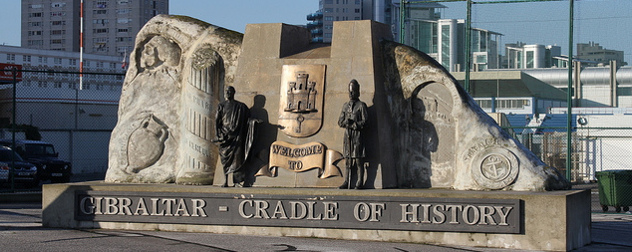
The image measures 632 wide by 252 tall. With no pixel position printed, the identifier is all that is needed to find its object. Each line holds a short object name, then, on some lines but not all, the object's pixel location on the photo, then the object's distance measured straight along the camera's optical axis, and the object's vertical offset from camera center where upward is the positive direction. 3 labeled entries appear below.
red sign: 45.71 +2.49
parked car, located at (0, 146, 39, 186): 26.61 -1.49
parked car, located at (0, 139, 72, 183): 29.44 -1.32
